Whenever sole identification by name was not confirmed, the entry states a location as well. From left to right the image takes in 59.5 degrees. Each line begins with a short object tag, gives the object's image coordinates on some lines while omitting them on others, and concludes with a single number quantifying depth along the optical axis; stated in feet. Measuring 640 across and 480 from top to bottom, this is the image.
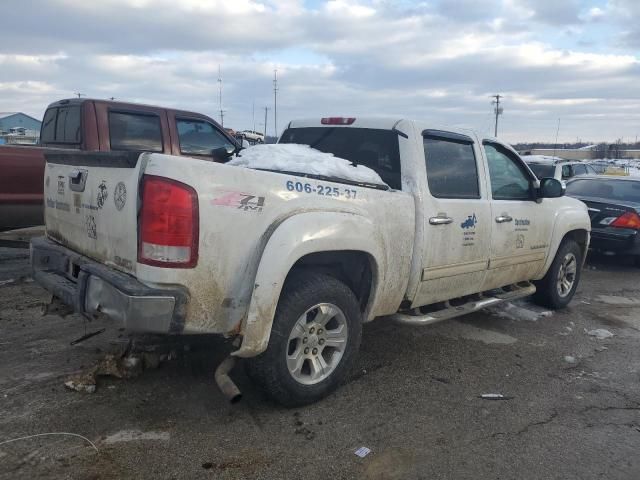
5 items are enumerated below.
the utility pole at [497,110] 149.03
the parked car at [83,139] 21.84
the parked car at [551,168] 50.97
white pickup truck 9.61
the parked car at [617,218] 27.78
